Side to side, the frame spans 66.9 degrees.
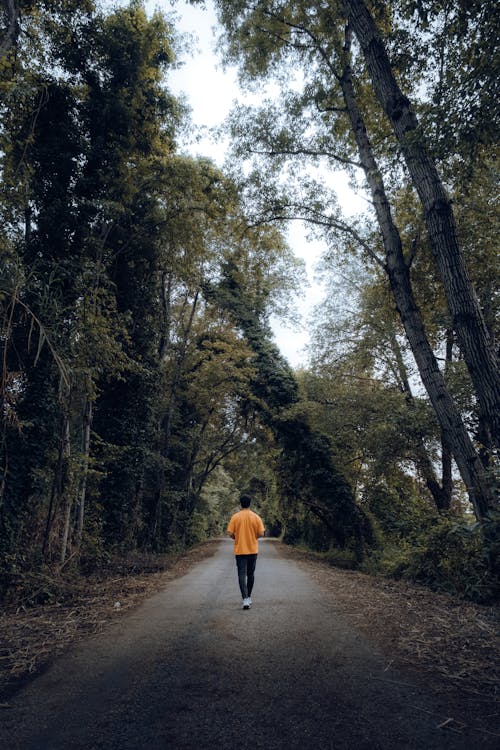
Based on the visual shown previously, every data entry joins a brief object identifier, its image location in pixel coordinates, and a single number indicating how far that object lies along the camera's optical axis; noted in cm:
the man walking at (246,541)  597
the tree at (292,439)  1390
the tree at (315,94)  743
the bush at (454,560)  539
